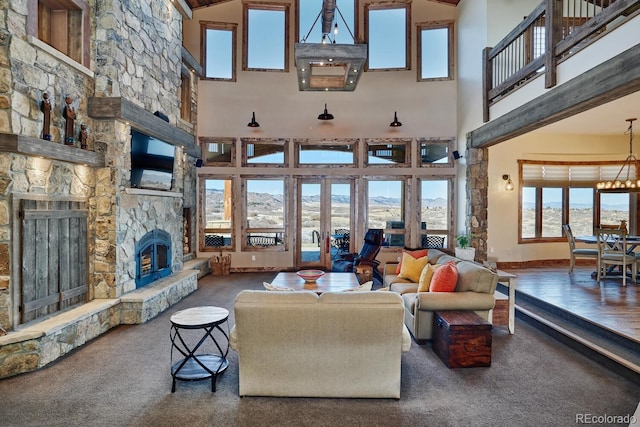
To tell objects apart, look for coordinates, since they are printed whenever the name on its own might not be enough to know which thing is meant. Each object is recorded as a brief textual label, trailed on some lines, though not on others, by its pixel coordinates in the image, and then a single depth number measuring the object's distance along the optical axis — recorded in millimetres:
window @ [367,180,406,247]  8219
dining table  5713
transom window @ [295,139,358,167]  8148
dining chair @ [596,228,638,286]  5523
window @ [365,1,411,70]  8078
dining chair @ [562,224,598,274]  6145
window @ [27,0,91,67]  3936
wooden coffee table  4473
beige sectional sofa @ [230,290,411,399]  2578
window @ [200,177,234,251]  8047
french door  8188
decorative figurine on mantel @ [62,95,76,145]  3801
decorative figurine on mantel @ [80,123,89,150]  4035
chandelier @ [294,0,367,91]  4219
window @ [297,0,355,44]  8023
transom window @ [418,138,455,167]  8070
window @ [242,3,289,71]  8039
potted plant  6617
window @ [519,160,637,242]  7648
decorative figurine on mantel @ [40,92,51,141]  3485
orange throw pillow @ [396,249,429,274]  5105
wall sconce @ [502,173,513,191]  7135
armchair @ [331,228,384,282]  6637
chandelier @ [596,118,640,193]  5604
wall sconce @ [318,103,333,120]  7368
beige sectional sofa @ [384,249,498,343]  3643
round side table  2863
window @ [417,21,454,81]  7984
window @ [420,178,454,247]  8133
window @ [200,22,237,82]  7977
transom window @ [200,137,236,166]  7984
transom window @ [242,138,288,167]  8047
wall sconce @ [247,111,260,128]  7773
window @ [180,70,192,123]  7508
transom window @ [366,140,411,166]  8172
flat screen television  4766
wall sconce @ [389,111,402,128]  7734
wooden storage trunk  3234
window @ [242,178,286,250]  8094
